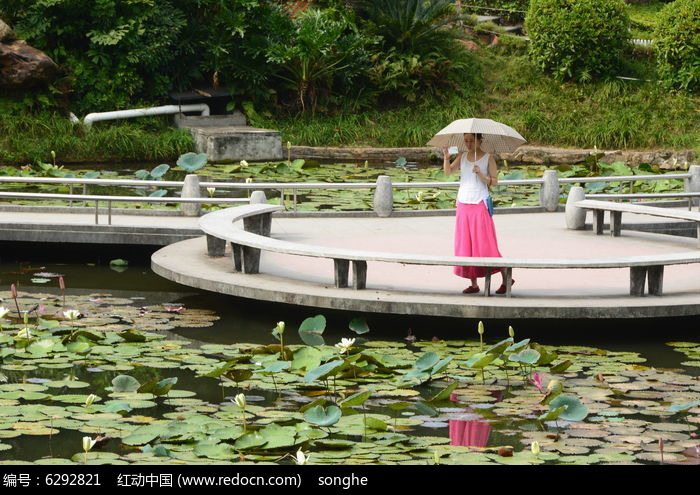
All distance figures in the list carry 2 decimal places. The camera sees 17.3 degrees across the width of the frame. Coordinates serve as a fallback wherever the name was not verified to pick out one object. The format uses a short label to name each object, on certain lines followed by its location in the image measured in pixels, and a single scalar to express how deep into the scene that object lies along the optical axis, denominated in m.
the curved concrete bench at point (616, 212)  22.23
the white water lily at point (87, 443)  11.14
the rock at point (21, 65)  40.05
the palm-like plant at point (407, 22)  45.68
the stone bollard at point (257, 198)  24.50
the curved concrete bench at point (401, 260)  17.91
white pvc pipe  41.01
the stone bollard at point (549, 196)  28.67
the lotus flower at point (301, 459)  10.97
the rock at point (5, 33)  40.12
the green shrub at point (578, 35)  44.39
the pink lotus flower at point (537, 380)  13.60
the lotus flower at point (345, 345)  15.16
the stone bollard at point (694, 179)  28.77
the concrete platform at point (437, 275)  17.82
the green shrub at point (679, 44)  42.67
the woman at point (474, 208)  18.68
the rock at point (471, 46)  49.33
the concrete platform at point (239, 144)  40.33
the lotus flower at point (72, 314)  15.90
